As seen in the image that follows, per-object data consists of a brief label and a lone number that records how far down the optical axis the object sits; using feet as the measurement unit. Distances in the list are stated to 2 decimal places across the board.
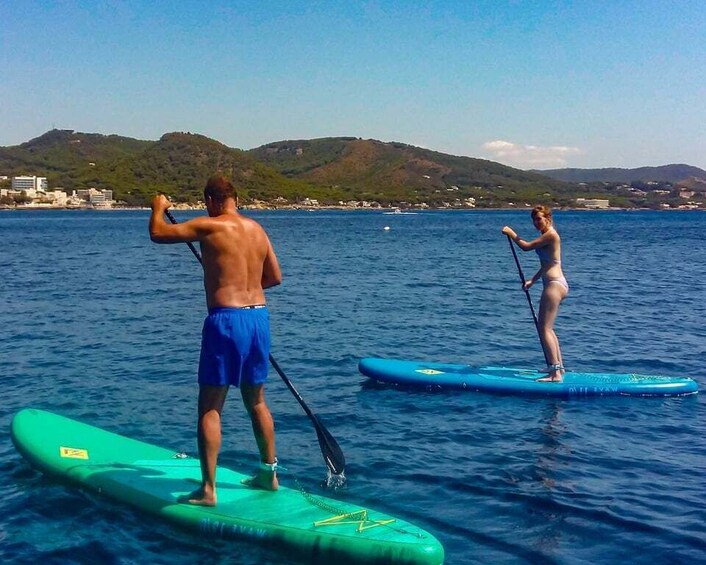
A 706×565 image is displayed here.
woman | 39.22
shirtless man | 21.52
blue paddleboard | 39.22
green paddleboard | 20.58
